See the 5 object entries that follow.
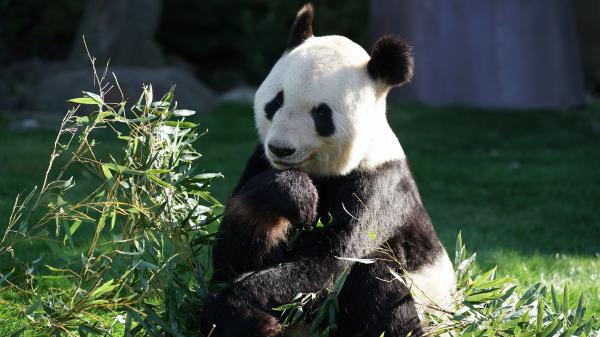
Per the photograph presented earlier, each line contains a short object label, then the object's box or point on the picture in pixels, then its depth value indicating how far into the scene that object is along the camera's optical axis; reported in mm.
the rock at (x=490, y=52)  12227
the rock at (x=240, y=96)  12523
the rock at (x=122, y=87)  11062
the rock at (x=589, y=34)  15367
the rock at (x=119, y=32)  12422
